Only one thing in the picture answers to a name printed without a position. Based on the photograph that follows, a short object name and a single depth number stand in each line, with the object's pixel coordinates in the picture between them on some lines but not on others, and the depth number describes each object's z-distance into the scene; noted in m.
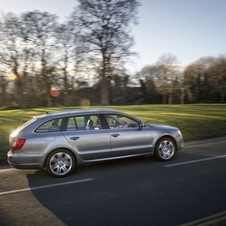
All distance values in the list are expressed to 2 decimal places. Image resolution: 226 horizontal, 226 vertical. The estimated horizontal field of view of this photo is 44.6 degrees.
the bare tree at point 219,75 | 58.38
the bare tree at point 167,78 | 63.45
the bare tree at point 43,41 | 35.03
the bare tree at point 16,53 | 34.41
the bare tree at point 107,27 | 31.03
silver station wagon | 6.32
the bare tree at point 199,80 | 62.25
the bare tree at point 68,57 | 31.50
